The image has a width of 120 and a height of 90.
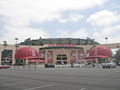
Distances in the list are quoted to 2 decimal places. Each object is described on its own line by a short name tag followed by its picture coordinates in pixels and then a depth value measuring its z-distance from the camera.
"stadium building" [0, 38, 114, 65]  116.12
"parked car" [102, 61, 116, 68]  47.56
